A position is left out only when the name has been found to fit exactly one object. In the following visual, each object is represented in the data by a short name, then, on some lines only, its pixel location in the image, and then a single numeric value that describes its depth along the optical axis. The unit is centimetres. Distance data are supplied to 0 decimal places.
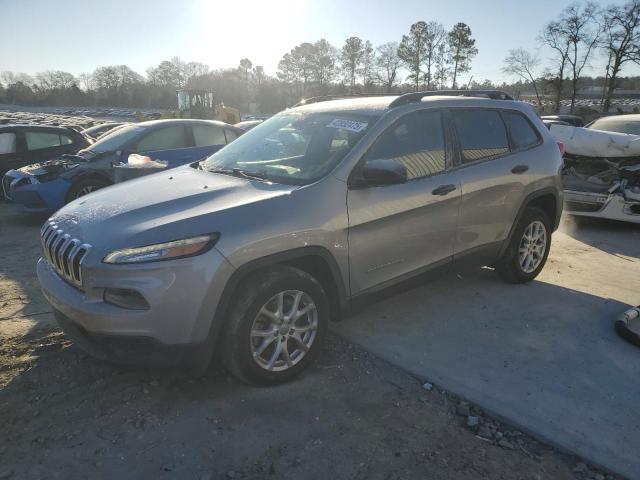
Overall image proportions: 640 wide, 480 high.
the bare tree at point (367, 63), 7962
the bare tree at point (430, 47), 6675
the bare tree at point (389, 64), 7250
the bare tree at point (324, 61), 7931
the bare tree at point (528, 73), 5646
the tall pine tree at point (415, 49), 6706
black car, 987
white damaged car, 726
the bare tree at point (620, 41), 4272
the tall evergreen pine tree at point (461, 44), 6550
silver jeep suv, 266
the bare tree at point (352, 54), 7962
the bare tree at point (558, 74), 4900
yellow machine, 2389
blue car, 781
